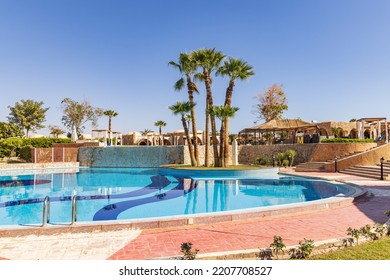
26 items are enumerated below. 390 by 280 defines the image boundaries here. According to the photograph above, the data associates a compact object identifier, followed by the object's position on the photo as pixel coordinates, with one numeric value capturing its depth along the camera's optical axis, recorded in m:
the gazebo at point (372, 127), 23.17
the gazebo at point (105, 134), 34.28
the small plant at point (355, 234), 4.42
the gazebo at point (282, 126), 25.43
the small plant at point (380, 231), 4.71
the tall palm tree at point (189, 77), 20.12
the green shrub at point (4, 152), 29.37
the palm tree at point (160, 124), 48.06
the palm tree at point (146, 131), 62.16
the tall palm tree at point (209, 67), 19.27
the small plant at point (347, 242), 4.35
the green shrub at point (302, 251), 3.91
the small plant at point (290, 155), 22.81
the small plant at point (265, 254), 3.91
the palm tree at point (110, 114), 46.16
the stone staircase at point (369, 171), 14.26
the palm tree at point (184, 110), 21.28
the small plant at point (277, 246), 3.88
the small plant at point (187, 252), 3.66
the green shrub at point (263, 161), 23.83
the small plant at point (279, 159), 23.08
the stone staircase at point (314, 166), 19.27
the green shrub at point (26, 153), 29.64
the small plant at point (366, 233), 4.59
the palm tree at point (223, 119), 18.11
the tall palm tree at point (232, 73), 18.41
